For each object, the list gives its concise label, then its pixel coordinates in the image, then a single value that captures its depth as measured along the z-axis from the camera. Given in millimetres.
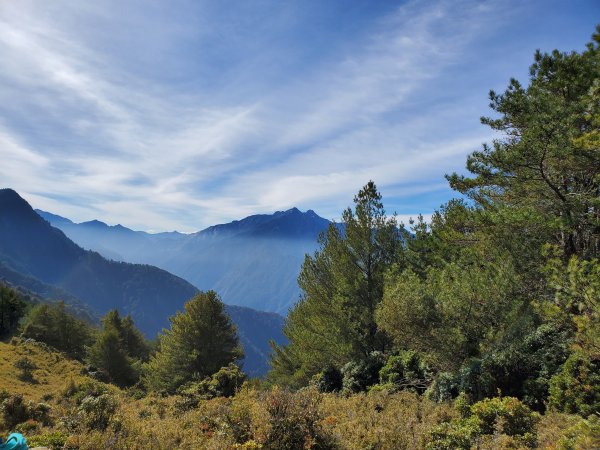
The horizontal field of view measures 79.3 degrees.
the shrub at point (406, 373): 15898
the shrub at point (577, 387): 9102
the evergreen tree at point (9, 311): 65688
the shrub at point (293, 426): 7961
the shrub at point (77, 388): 26103
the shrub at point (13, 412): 16094
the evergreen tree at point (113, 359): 48562
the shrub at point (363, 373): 18828
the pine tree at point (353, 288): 21844
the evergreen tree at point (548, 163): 10289
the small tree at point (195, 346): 31547
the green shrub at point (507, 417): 8141
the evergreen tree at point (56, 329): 56906
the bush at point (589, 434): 4051
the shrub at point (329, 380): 20753
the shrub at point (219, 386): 17453
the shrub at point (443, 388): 13078
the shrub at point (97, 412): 9617
